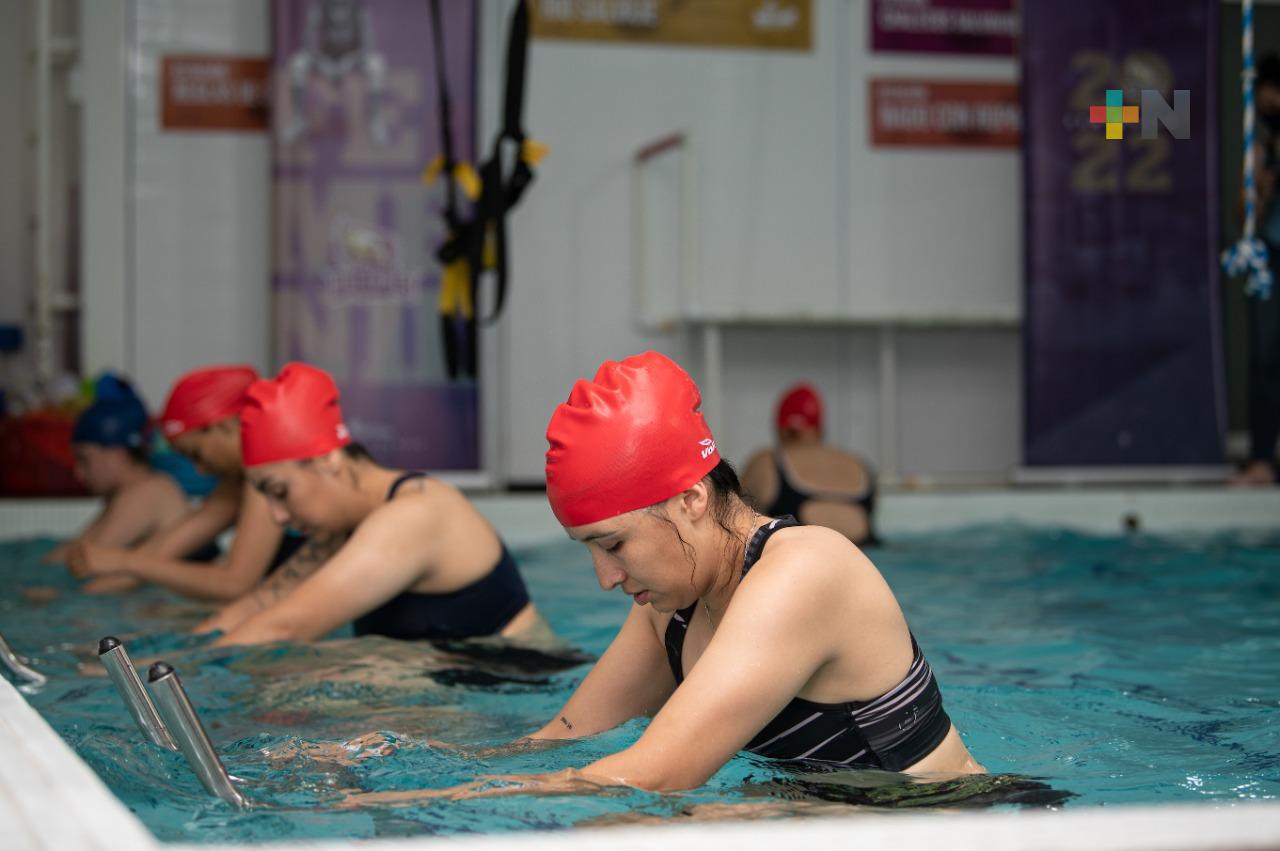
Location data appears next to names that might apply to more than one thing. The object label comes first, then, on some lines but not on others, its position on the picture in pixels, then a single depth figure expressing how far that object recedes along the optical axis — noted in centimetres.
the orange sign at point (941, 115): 977
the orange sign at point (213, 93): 895
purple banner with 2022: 848
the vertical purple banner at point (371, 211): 833
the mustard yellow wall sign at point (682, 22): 928
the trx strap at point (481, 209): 521
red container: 752
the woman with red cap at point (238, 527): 479
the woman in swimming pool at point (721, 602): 207
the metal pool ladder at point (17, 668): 338
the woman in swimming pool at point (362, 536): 372
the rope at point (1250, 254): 420
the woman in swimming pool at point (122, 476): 579
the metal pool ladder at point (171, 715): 188
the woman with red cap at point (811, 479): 659
